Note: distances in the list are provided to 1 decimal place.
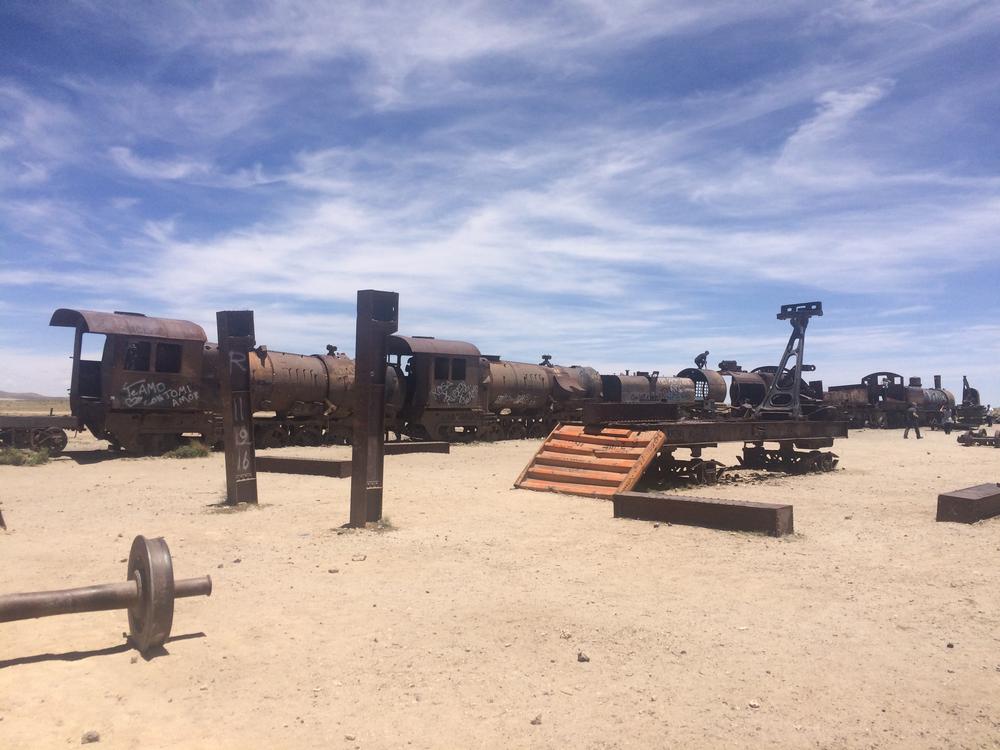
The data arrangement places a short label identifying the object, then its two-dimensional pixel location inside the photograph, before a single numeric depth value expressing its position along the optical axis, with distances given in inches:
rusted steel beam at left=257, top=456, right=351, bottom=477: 494.6
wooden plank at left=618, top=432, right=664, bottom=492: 408.9
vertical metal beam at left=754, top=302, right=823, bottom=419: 674.2
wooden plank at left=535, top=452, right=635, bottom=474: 436.5
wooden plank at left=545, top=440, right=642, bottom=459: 446.9
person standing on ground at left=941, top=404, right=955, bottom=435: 1304.4
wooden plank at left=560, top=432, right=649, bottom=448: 453.4
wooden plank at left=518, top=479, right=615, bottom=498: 413.1
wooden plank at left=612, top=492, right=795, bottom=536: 308.5
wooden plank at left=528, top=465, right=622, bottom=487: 425.1
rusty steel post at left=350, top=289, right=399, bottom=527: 323.9
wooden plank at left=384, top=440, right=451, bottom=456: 703.1
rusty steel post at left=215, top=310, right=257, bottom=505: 376.8
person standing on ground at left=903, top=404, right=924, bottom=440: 1110.1
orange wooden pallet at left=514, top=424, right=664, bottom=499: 423.8
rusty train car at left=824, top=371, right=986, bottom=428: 1469.0
